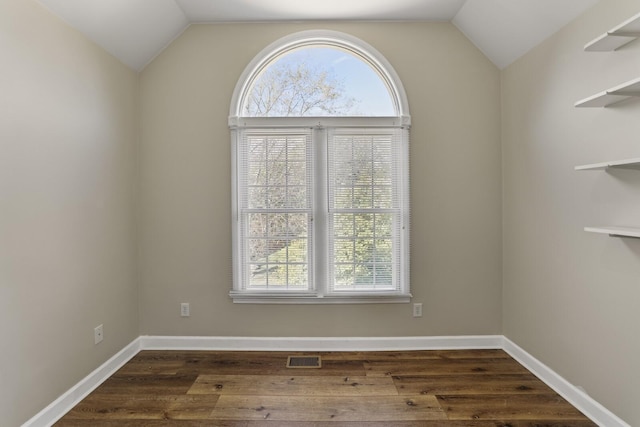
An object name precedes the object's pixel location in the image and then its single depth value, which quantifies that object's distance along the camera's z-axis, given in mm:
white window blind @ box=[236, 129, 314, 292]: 2896
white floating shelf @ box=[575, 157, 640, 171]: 1511
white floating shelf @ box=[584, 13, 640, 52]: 1524
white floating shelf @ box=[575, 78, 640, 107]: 1530
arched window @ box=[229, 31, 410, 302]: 2881
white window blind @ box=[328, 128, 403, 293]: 2898
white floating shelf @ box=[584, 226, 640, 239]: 1555
